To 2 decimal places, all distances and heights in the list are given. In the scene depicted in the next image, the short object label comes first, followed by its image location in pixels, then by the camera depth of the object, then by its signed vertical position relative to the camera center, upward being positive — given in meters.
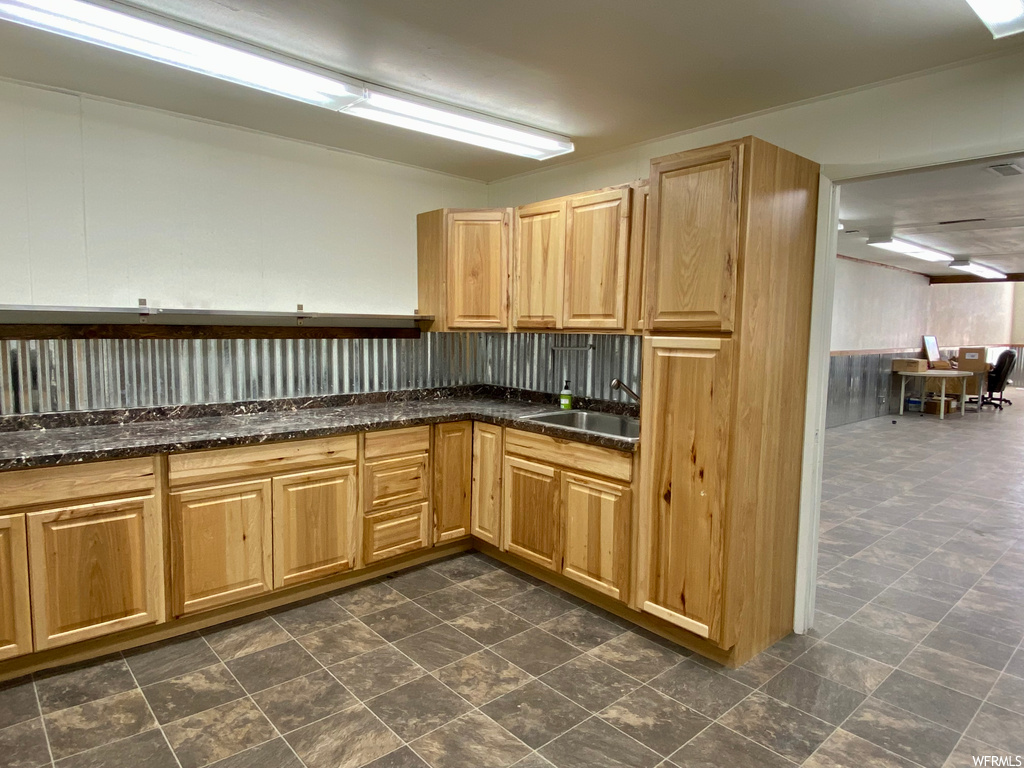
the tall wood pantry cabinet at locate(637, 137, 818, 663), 2.42 -0.21
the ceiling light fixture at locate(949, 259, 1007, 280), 9.05 +1.19
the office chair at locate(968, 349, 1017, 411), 10.56 -0.67
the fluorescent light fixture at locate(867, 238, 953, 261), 7.07 +1.18
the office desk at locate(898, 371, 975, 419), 9.50 -0.59
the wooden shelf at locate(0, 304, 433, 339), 2.74 +0.01
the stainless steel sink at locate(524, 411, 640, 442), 3.69 -0.57
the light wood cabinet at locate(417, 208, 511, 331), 3.83 +0.43
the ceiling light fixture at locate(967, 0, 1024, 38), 1.76 +1.01
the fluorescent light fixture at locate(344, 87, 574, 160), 2.77 +1.07
